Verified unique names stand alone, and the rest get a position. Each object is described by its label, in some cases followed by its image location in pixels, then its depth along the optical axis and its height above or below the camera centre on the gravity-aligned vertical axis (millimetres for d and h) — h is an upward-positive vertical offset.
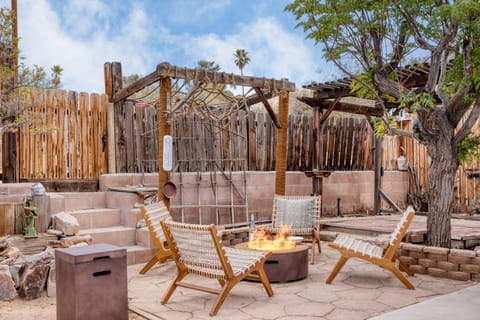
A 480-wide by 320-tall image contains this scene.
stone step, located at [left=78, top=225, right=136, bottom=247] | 6930 -909
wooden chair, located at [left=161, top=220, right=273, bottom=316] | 4570 -889
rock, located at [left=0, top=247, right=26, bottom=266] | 5422 -945
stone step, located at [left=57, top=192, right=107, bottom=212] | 7848 -463
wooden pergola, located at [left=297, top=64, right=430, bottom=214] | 8641 +1317
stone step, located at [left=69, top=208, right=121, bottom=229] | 7286 -696
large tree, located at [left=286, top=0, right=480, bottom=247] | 5836 +1397
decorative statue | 6199 -611
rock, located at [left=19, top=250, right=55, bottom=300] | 5152 -1077
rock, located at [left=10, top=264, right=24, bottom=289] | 5258 -1059
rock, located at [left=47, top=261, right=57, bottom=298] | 5285 -1192
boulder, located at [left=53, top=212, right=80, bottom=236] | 6422 -677
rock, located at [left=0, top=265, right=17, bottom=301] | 5094 -1170
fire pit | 5595 -1105
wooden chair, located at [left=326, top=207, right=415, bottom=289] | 5309 -934
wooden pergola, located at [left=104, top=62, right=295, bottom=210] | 7180 +1323
